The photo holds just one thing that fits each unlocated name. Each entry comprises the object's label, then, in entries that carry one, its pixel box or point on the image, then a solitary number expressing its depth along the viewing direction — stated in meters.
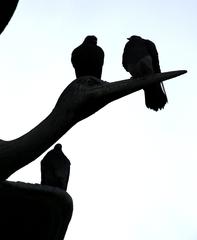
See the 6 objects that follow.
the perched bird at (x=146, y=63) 15.44
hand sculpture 13.04
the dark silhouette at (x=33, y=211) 16.23
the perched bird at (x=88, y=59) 15.02
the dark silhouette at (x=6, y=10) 15.35
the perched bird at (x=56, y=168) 18.08
